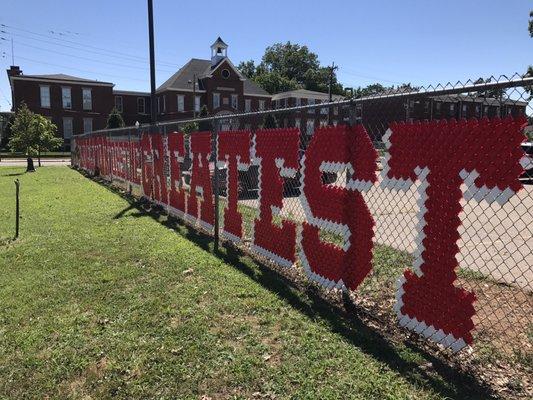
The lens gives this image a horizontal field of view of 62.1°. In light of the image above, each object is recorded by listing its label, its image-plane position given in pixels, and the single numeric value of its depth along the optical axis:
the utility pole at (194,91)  45.53
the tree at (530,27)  34.29
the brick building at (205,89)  49.22
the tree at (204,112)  42.88
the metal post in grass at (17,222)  7.49
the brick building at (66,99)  43.78
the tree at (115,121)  40.66
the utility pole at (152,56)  12.28
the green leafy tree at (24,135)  25.91
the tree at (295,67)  96.75
